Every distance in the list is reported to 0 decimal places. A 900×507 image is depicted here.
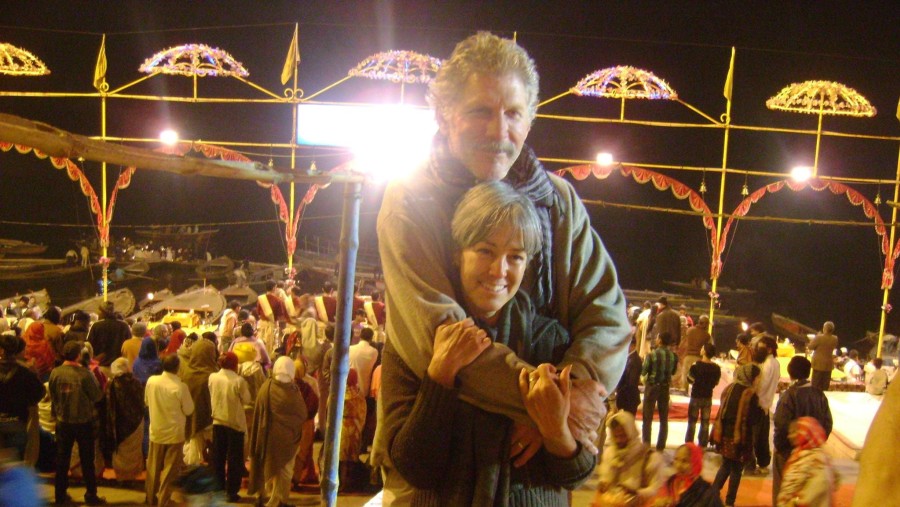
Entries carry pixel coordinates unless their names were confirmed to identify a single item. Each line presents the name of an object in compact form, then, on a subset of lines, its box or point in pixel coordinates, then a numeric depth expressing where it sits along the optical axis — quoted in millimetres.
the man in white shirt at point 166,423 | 6098
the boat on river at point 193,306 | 13070
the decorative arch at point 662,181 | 11680
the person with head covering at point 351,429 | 6680
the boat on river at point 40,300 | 13531
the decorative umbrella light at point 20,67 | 10750
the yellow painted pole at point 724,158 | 11422
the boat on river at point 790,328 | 16094
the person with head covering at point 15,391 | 5785
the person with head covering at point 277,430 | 6234
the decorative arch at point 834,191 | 11688
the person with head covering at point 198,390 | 6621
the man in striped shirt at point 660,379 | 8016
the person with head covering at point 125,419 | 6559
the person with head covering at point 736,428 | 6500
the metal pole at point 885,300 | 11648
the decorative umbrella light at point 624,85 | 11133
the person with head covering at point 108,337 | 8039
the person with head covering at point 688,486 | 4070
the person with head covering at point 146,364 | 6926
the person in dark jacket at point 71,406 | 6102
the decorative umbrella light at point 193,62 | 11172
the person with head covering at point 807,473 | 4035
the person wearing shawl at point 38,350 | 7824
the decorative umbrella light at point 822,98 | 11250
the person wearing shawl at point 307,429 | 6660
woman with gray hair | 1528
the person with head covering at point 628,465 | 2938
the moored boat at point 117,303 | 14188
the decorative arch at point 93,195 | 11695
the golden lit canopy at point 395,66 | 11023
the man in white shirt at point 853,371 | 11277
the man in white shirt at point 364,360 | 7041
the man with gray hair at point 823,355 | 10141
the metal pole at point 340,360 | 3387
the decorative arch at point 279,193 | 11070
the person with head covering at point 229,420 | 6395
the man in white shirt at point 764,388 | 6728
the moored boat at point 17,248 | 17141
